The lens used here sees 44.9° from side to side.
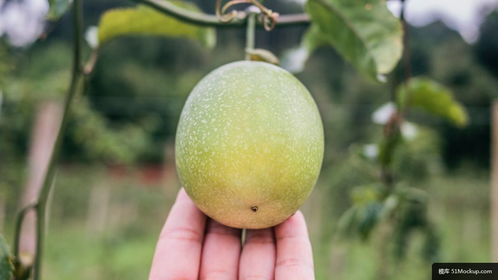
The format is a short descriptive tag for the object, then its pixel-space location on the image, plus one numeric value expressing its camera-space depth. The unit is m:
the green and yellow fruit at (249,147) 0.24
